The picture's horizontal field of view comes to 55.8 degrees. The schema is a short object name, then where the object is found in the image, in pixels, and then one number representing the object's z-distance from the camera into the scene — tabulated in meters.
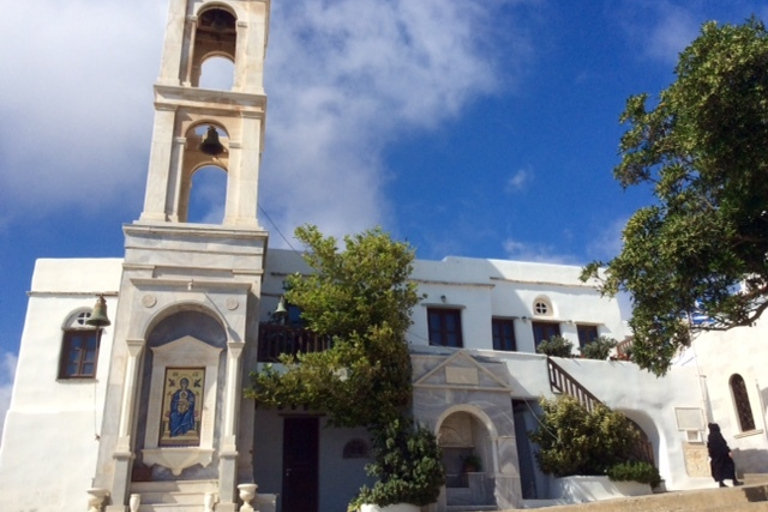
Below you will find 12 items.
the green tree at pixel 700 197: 9.95
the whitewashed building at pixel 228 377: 14.94
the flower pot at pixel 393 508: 14.55
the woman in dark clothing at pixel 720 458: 15.82
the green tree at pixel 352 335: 15.35
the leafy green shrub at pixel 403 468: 14.66
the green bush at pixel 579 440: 16.56
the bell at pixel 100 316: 14.74
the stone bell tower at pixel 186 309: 14.55
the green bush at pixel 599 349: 20.64
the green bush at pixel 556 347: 20.64
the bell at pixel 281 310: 17.48
